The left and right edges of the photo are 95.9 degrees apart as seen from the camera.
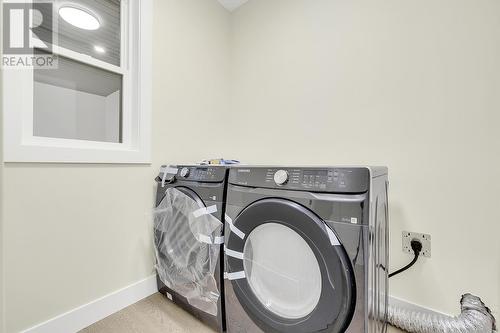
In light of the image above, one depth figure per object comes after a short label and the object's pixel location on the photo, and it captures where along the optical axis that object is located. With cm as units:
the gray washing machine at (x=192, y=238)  109
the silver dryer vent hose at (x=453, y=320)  92
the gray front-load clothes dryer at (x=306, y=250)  74
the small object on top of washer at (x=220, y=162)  137
